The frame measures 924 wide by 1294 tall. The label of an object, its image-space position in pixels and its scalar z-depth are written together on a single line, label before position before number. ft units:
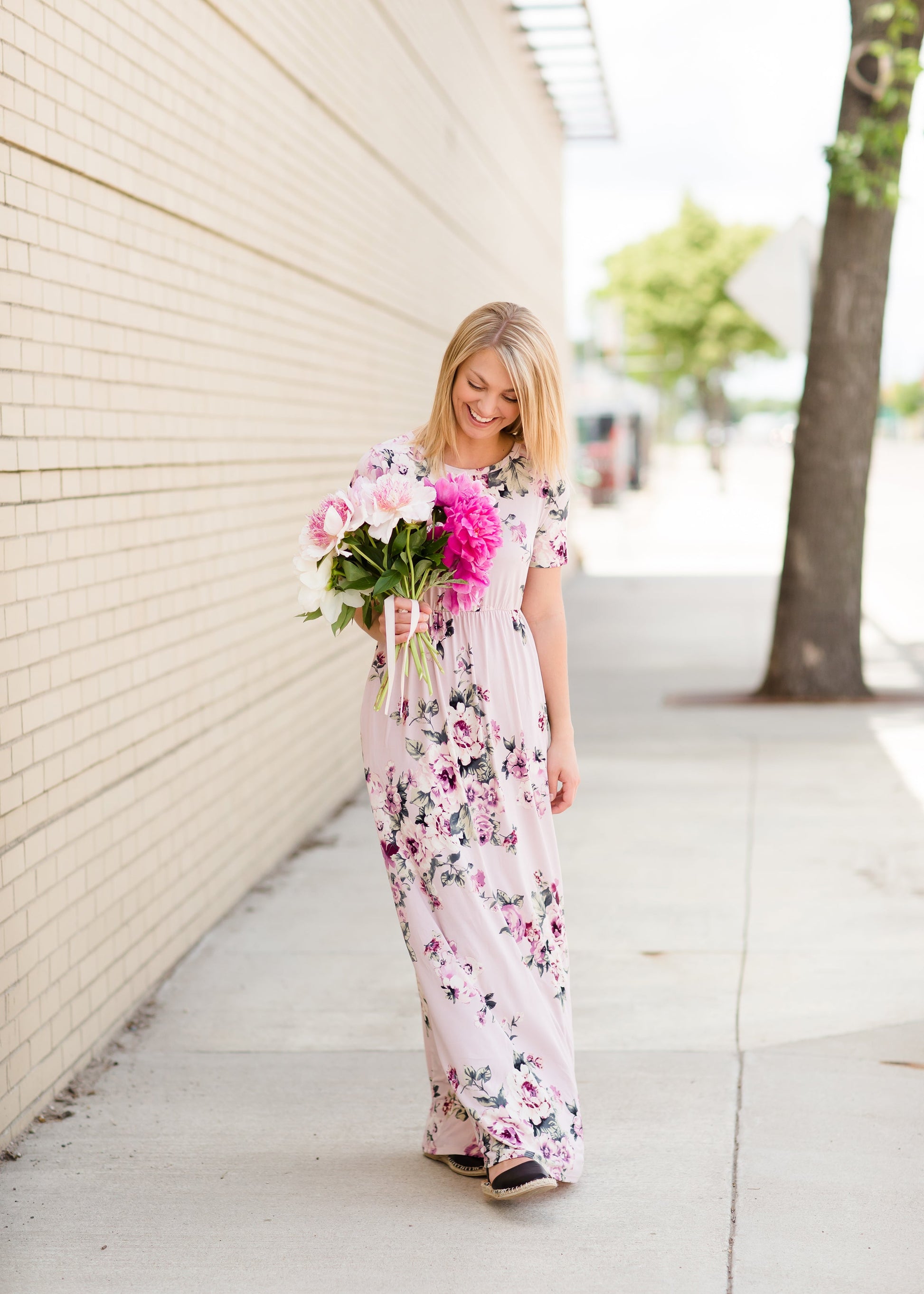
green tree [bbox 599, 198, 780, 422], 209.05
